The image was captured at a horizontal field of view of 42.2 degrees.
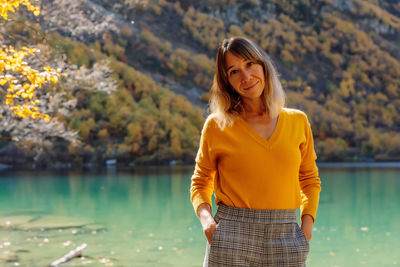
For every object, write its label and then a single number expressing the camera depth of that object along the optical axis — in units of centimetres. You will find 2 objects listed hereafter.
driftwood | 516
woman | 163
